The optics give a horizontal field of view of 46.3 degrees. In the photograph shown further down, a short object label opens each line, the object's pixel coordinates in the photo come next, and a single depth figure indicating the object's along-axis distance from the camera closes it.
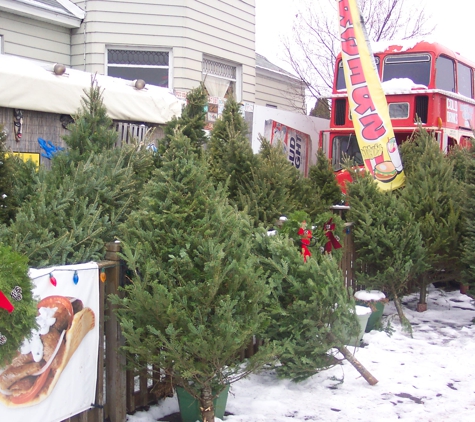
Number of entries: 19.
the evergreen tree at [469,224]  6.56
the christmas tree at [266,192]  5.93
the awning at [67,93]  6.84
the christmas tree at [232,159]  6.14
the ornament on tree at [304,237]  5.20
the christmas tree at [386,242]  6.49
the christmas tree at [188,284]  3.38
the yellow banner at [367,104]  8.61
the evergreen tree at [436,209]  6.88
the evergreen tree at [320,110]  23.27
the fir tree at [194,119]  7.01
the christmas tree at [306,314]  4.41
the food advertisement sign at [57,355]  2.95
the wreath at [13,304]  2.66
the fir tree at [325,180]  8.42
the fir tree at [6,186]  4.16
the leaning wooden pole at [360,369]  4.62
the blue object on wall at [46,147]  7.52
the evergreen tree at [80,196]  3.44
